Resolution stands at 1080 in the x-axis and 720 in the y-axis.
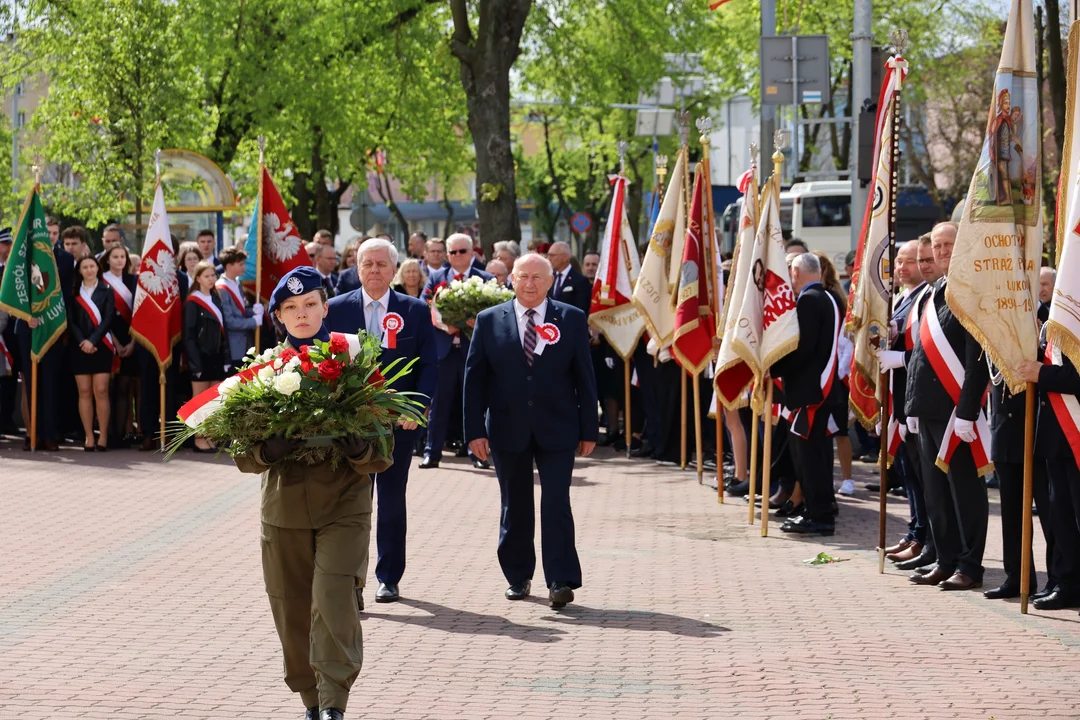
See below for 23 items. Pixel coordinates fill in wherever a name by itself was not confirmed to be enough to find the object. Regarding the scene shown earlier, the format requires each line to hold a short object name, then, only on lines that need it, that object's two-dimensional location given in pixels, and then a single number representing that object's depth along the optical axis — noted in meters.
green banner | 16.12
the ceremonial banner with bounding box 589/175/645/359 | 16.41
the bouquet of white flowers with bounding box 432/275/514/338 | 15.41
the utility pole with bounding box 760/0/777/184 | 22.52
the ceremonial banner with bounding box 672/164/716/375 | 13.88
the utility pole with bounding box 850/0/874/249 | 19.14
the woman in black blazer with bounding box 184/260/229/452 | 16.05
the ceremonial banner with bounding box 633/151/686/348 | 15.02
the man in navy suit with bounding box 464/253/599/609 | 8.91
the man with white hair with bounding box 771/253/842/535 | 11.57
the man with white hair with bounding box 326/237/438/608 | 8.87
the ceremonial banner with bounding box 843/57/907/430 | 9.85
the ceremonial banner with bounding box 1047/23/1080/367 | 8.03
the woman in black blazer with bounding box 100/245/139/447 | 16.36
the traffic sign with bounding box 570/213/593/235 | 40.88
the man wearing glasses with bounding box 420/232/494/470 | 15.56
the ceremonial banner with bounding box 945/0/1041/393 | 8.47
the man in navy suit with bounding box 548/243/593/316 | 17.17
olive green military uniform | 6.21
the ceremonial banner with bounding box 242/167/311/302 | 16.28
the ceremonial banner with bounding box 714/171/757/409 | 12.11
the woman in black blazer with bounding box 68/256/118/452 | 16.16
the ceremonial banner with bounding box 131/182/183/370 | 16.03
